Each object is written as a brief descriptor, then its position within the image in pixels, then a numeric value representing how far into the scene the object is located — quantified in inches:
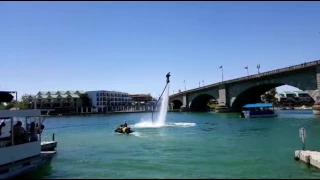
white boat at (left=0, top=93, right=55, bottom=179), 794.2
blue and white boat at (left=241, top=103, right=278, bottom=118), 3634.4
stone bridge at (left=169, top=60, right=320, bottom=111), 3228.3
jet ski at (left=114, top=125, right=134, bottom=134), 1973.4
